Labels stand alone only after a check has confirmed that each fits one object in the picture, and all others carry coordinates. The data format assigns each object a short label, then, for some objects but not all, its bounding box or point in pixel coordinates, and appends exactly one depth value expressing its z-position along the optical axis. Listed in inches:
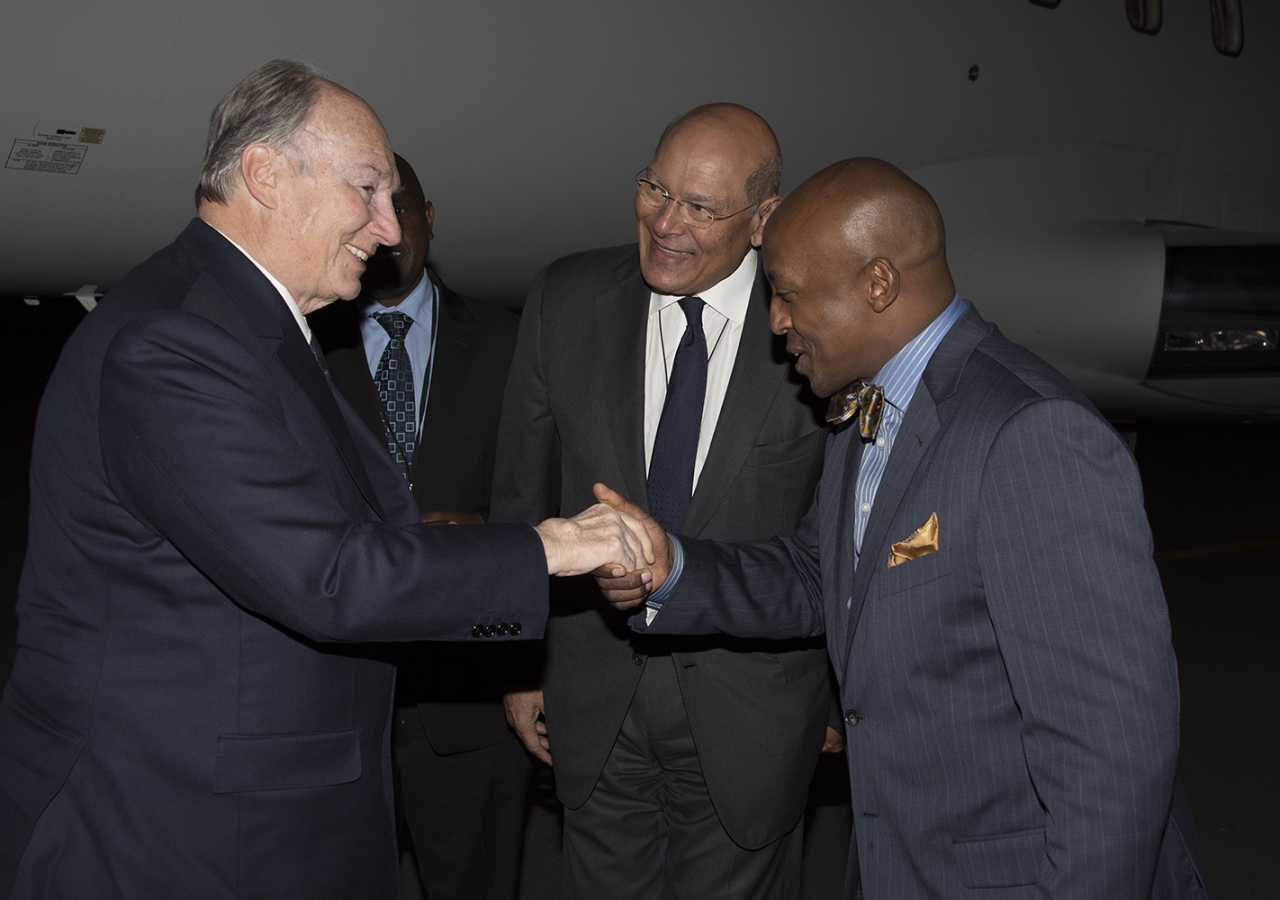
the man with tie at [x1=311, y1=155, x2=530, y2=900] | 102.5
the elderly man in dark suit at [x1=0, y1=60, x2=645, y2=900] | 56.6
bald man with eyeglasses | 87.0
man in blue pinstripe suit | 52.8
